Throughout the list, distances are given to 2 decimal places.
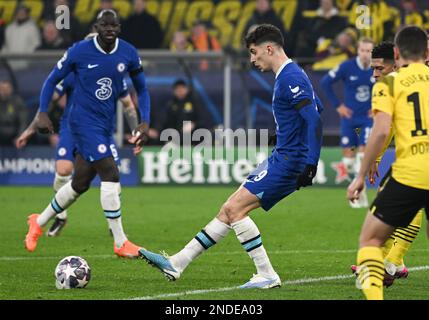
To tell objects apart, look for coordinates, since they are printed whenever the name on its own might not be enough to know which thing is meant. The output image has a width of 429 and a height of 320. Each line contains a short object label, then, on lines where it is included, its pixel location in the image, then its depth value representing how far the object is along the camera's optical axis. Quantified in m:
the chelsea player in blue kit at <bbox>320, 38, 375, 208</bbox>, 33.34
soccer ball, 17.25
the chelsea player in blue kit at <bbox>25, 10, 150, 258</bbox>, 21.42
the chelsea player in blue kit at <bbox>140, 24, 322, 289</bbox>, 16.73
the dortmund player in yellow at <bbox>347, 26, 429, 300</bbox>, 13.67
